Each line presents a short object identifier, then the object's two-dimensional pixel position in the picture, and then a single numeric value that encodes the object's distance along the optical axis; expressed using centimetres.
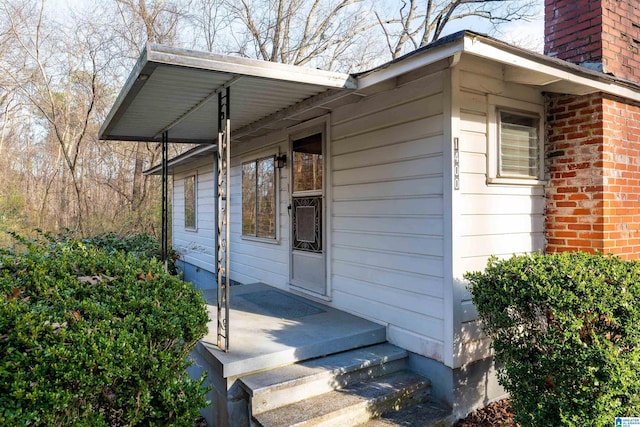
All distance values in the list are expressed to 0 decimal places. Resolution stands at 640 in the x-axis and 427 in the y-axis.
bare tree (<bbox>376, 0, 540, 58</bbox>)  1266
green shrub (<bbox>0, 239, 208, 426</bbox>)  181
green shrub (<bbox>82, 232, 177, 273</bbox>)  805
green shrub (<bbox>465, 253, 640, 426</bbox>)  240
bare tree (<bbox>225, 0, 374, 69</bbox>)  1375
